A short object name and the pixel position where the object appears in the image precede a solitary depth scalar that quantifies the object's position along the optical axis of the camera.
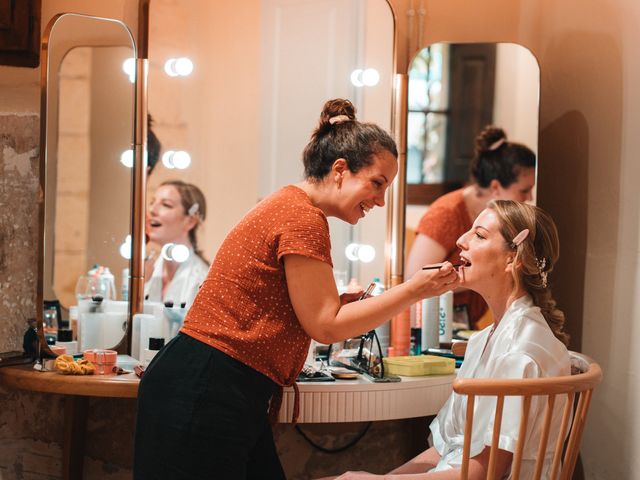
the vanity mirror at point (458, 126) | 2.87
